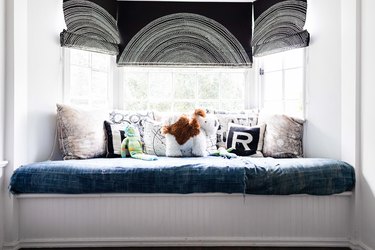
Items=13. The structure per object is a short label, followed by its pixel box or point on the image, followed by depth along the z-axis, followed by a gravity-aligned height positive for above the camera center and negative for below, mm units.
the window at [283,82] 2738 +421
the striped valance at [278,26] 2635 +934
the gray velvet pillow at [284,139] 2596 -124
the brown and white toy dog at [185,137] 2516 -106
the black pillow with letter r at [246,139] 2633 -129
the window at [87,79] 2697 +440
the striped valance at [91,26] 2660 +928
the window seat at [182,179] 2023 -375
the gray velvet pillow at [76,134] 2453 -84
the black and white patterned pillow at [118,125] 2586 -7
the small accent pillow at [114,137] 2578 -113
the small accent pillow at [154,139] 2625 -131
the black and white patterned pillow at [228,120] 2777 +45
